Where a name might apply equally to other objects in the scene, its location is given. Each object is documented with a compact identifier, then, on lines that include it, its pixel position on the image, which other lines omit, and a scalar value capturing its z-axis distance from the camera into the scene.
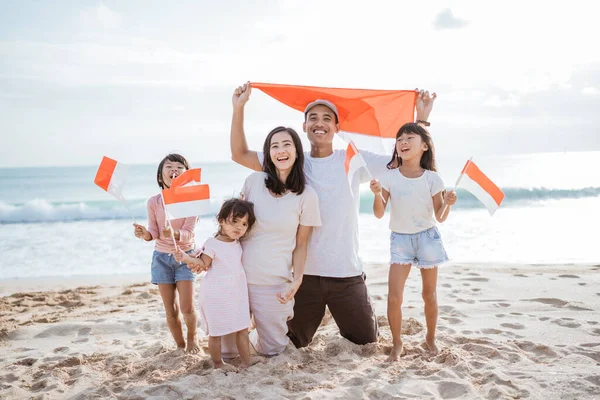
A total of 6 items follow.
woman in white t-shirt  4.14
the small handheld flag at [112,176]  4.26
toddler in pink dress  4.02
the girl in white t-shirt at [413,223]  4.27
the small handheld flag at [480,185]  4.42
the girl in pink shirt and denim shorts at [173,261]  4.48
